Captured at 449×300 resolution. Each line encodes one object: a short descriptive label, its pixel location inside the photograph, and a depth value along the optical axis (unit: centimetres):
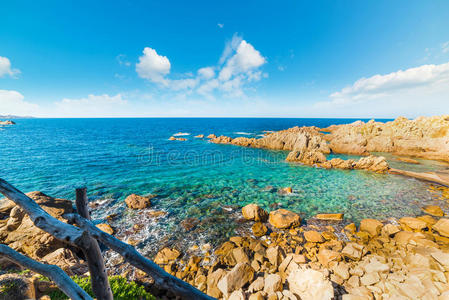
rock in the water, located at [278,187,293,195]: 1956
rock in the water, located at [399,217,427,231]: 1239
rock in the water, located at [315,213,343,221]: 1413
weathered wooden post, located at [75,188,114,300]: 316
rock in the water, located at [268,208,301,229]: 1291
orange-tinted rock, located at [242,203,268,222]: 1379
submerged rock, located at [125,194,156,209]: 1570
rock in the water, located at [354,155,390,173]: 2739
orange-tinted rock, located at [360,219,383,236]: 1202
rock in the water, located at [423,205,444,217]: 1460
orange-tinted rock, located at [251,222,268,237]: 1225
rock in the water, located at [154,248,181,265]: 992
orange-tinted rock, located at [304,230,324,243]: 1137
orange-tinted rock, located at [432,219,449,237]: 1157
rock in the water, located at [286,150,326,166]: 3268
